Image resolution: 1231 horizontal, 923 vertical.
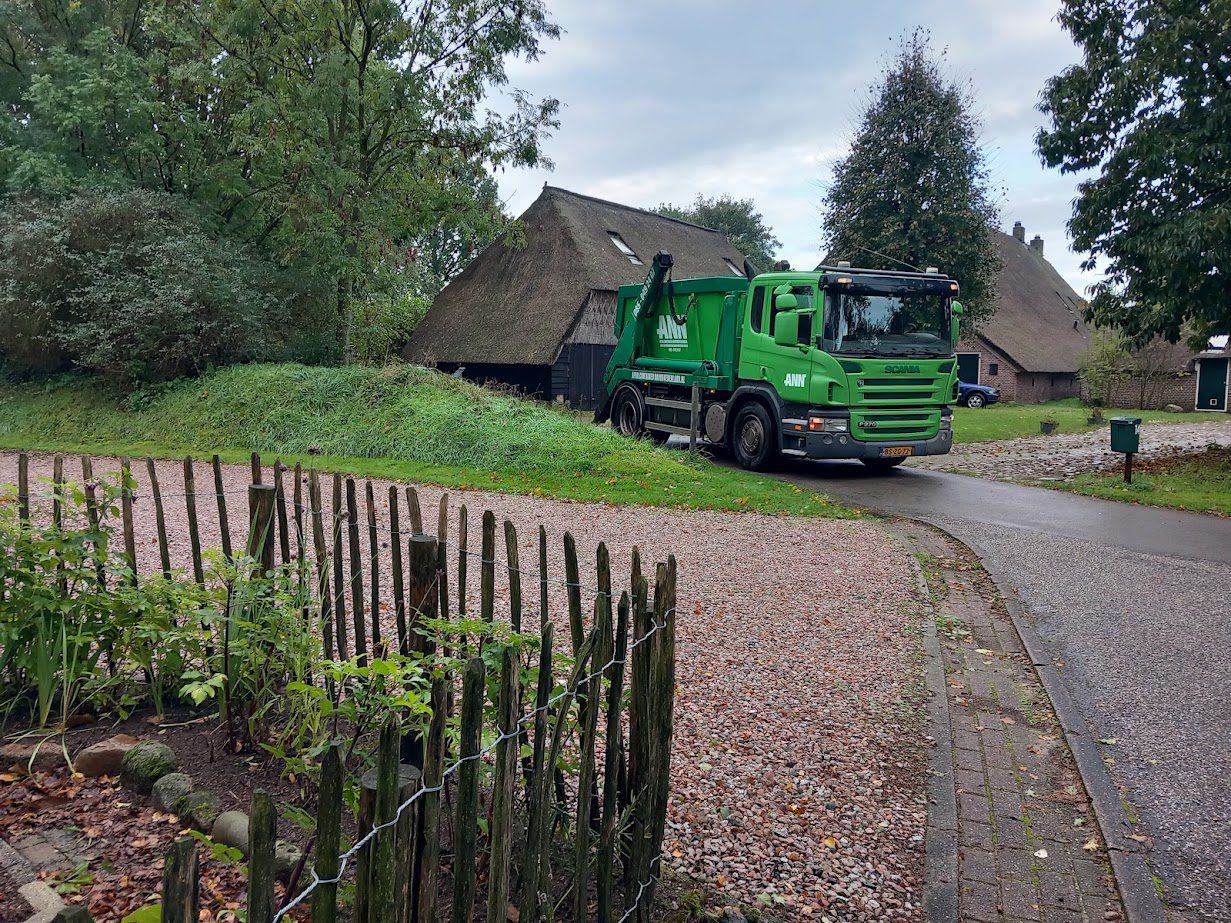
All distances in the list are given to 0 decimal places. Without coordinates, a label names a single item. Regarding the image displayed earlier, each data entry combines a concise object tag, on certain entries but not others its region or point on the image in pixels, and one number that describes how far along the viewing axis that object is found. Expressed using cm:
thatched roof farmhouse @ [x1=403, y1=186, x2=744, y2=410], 2531
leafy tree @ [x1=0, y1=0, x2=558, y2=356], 2006
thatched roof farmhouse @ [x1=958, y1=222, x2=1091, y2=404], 3862
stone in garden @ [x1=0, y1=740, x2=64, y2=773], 338
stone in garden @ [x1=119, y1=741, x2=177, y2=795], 328
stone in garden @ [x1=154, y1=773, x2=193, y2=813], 310
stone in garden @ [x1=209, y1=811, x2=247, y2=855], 289
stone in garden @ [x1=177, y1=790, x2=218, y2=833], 302
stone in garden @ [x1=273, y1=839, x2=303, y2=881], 270
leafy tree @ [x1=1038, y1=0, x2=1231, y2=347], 1384
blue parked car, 3609
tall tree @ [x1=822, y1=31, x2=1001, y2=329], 2903
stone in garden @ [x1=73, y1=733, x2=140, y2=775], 336
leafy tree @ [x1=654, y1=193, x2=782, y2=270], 6800
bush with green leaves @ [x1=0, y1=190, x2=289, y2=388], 1770
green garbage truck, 1304
